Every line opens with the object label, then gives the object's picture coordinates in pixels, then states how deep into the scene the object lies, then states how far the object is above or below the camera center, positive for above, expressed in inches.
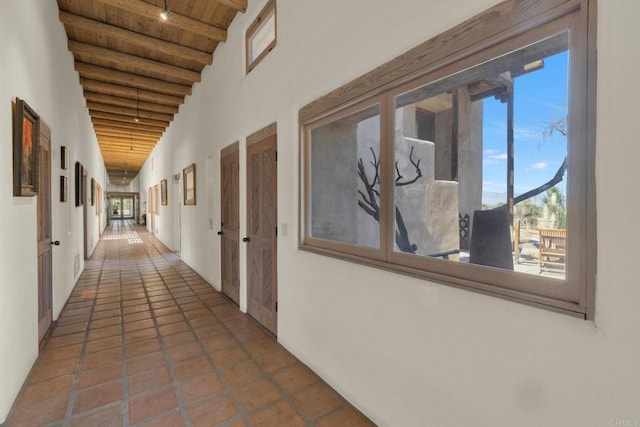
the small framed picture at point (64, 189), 141.3 +8.2
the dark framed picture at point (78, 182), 183.0 +15.4
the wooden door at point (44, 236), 104.7 -11.5
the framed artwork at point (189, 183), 213.9 +17.7
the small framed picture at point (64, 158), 142.3 +23.5
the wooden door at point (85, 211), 219.8 -4.1
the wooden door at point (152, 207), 418.3 -1.2
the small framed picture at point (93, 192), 285.0 +14.1
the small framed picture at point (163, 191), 329.8 +17.1
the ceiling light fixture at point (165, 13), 116.0 +76.1
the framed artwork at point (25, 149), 74.7 +15.3
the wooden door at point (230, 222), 147.6 -8.2
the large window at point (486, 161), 39.1 +8.7
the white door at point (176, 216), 289.3 -9.7
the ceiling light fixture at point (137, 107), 224.0 +86.6
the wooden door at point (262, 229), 113.4 -9.4
